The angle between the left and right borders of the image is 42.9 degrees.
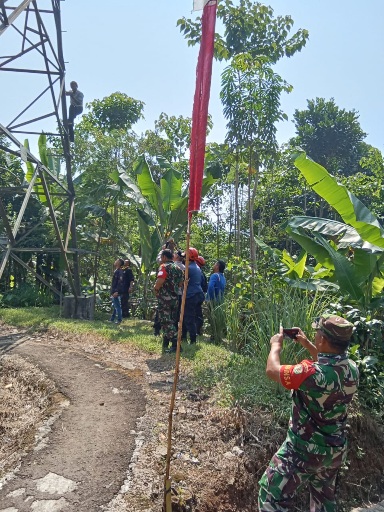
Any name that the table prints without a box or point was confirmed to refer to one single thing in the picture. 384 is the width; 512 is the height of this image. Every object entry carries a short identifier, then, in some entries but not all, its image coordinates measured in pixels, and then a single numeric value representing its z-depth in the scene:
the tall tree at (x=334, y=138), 26.86
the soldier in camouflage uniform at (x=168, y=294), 6.76
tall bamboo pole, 3.25
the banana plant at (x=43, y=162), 11.57
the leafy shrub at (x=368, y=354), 5.52
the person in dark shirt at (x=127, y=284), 10.48
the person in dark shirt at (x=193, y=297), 7.43
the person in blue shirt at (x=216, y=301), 7.98
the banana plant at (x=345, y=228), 6.18
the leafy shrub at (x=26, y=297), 12.33
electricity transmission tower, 8.43
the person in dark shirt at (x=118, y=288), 10.19
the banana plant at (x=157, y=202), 10.62
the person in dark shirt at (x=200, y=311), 7.90
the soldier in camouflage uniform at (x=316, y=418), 2.88
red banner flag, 3.36
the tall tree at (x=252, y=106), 8.77
